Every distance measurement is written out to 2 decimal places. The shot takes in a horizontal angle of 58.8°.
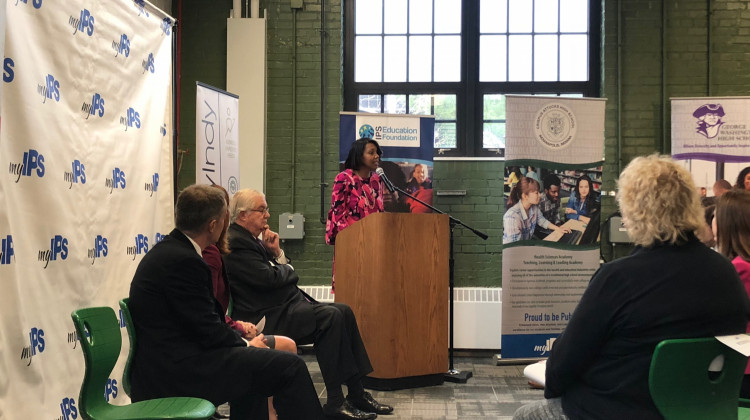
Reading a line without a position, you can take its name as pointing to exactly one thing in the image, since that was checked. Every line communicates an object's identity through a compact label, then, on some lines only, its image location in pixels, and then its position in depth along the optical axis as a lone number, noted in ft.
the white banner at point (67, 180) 8.32
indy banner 14.35
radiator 19.01
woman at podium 14.89
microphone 14.08
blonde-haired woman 5.53
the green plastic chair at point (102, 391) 7.11
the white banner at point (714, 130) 17.89
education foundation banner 18.12
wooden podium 13.65
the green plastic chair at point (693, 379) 5.34
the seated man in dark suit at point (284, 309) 11.43
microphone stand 15.02
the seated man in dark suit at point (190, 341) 7.61
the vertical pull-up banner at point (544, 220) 16.98
